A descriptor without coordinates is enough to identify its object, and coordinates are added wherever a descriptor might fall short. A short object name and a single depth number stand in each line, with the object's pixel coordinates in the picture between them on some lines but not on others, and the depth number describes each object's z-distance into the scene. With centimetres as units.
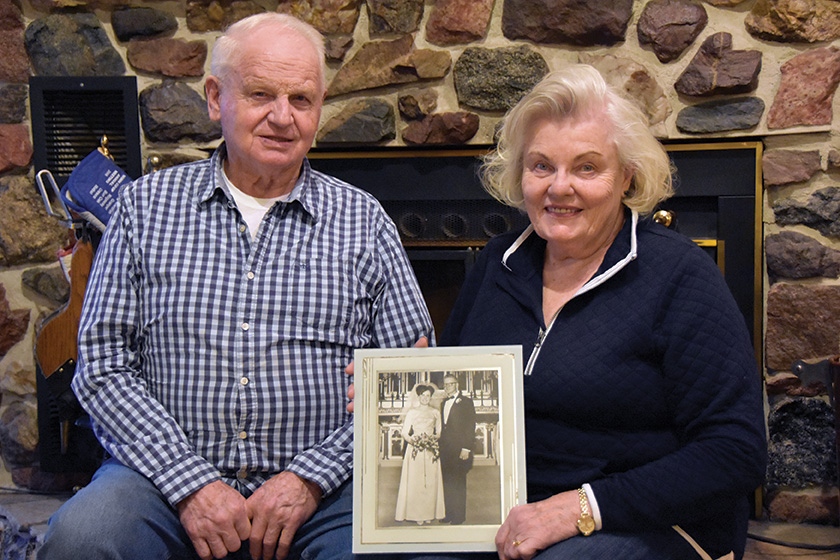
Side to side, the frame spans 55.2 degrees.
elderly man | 141
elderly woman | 121
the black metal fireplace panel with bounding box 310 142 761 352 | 219
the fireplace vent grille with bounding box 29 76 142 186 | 238
